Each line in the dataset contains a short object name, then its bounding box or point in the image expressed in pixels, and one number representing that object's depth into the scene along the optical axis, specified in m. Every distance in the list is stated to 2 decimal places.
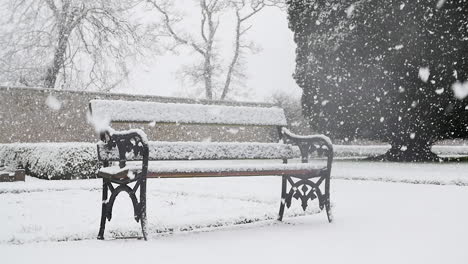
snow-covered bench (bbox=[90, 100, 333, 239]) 3.78
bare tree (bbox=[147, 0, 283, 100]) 28.67
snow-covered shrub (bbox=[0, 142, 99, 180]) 10.43
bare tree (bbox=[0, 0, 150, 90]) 20.25
